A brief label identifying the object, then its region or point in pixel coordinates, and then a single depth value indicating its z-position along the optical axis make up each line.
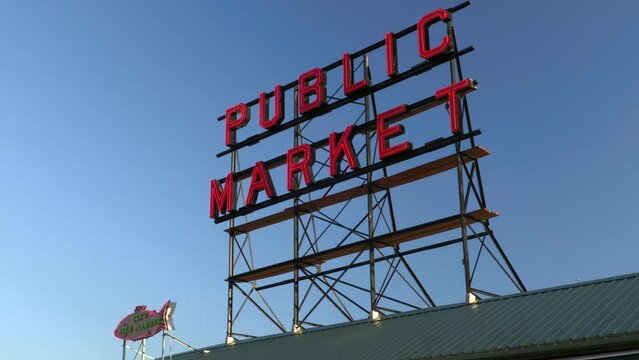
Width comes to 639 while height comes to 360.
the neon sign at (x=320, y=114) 33.91
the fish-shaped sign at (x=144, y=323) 34.81
